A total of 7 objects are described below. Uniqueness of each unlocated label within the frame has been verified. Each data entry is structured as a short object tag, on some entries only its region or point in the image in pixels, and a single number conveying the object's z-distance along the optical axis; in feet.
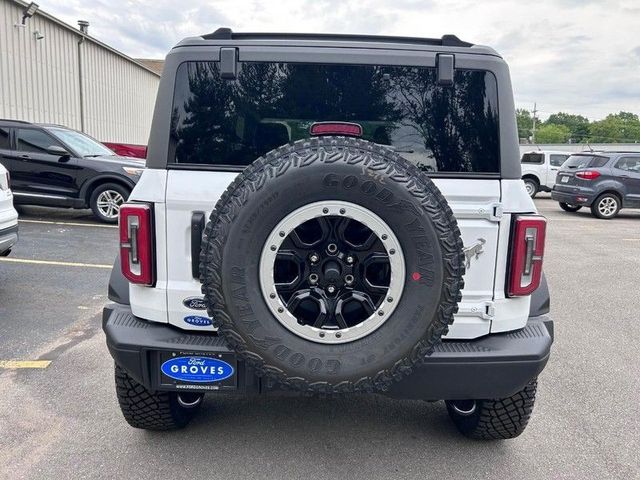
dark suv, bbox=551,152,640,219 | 44.04
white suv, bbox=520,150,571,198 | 61.11
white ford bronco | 6.78
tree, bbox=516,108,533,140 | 279.45
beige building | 41.24
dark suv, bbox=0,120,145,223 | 29.25
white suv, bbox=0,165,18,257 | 16.27
